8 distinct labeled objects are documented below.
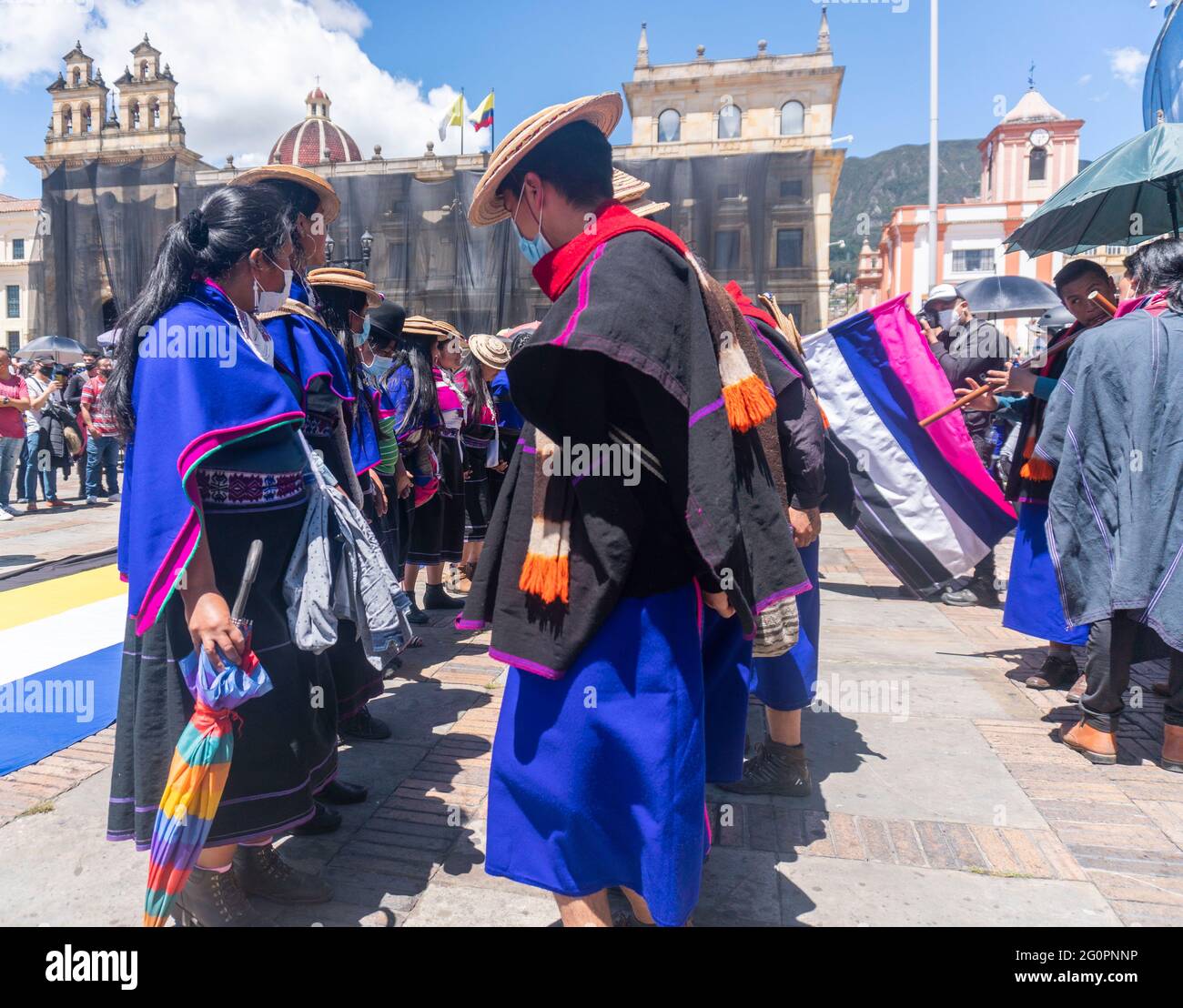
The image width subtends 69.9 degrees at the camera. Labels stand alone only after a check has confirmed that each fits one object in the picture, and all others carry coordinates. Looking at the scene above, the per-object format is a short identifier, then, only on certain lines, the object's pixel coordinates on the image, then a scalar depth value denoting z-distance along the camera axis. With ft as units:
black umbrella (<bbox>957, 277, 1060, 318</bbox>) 35.17
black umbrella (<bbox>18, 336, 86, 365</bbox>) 58.85
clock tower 157.89
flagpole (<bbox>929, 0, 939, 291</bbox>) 47.34
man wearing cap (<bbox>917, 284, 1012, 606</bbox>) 19.08
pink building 139.54
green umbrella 12.95
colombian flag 107.86
